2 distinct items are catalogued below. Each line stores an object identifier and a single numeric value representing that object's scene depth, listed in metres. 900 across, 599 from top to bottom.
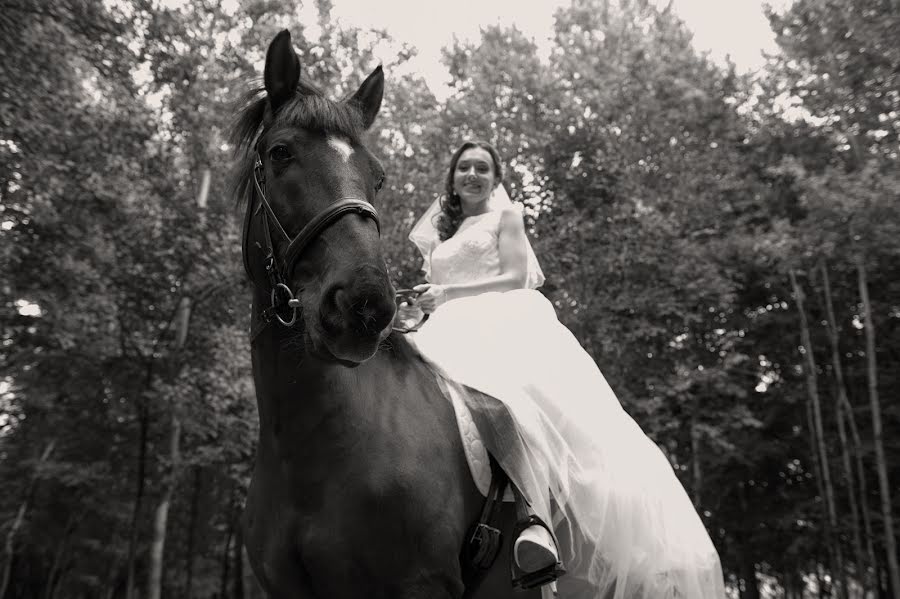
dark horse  2.42
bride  3.10
